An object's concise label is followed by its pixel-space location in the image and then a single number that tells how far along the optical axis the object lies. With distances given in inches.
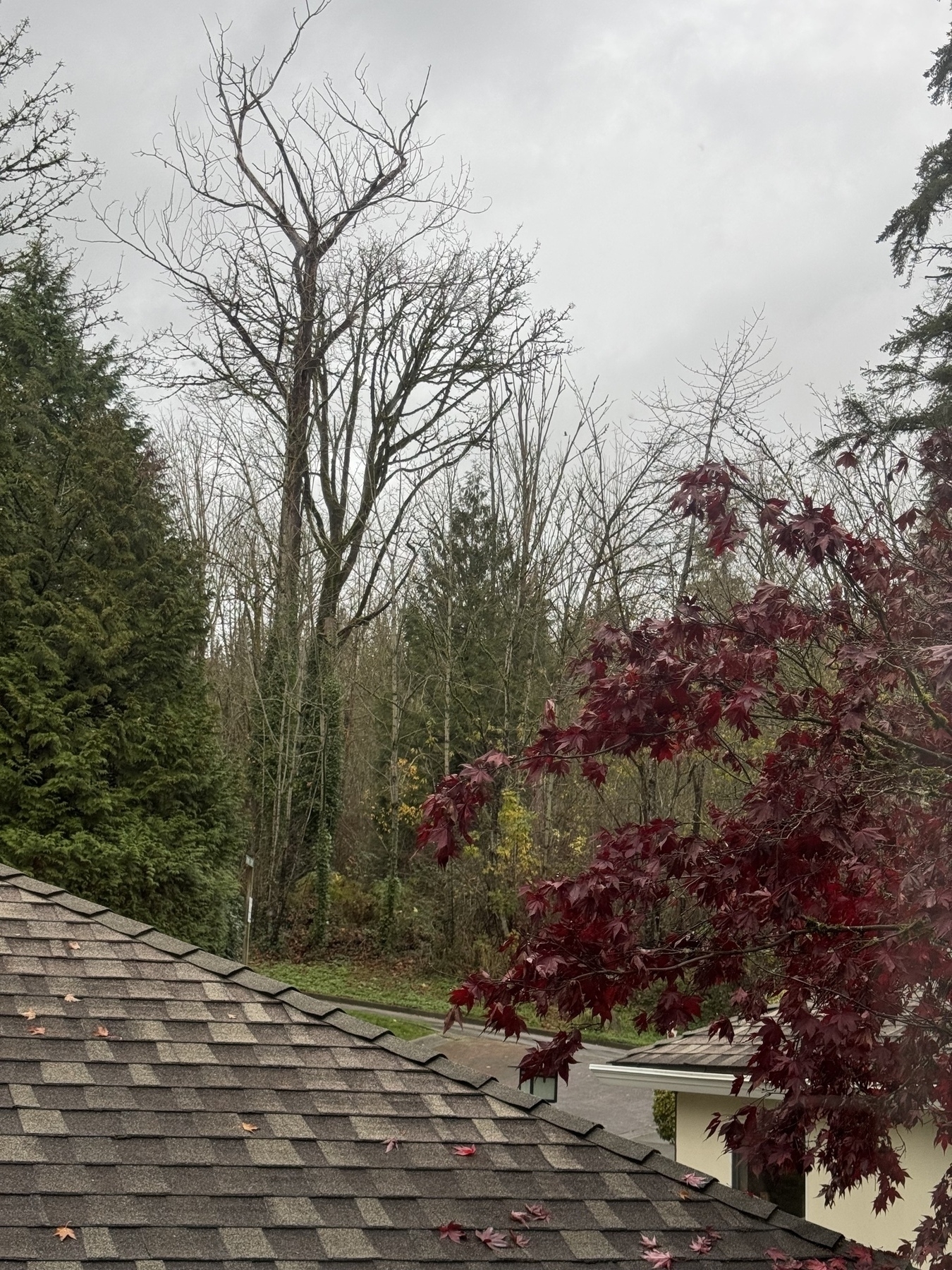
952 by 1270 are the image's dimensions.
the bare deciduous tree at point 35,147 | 614.5
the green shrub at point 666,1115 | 508.1
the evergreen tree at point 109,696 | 472.7
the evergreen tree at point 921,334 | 709.3
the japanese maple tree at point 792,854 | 162.6
